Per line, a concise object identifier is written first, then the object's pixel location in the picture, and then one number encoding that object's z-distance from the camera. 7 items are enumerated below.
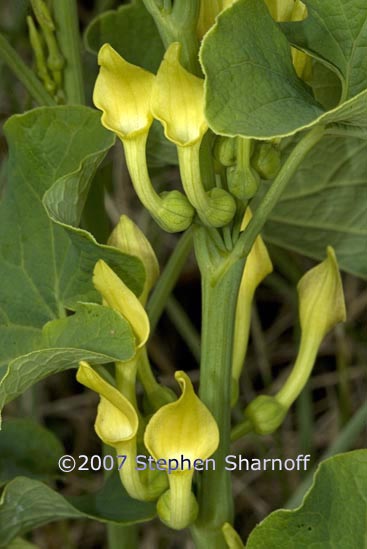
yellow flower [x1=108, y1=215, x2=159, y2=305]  0.30
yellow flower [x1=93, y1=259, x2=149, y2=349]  0.29
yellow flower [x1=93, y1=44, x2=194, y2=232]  0.28
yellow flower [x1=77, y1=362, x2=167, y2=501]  0.28
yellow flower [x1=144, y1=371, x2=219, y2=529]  0.28
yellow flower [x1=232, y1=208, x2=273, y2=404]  0.31
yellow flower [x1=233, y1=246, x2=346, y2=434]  0.30
